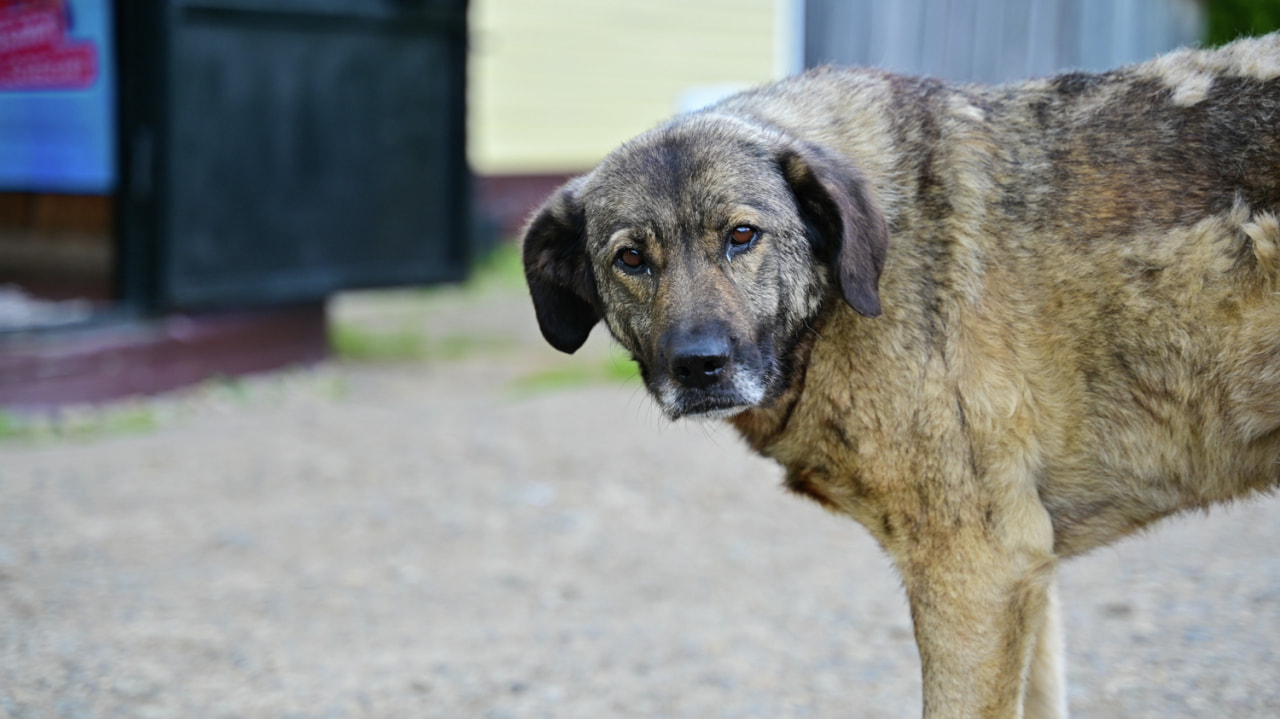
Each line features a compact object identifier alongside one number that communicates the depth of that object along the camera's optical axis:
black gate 7.58
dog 2.91
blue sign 7.88
